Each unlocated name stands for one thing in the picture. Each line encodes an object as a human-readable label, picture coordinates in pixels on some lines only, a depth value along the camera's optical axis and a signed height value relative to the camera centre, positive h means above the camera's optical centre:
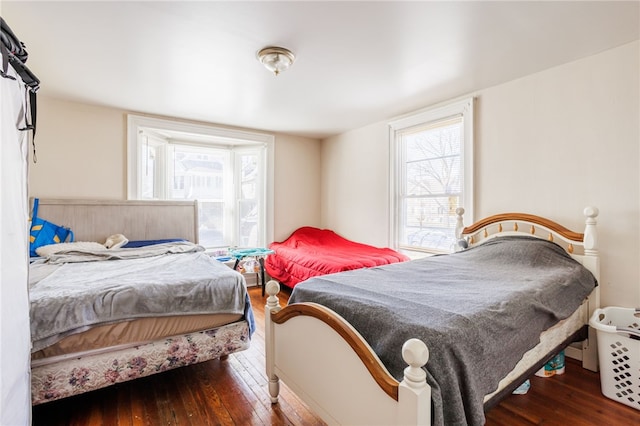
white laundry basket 1.73 -0.90
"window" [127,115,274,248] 4.07 +0.51
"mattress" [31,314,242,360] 1.57 -0.70
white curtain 1.03 -0.19
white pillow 2.64 -0.33
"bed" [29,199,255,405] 1.56 -0.61
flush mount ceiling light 2.11 +1.12
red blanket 3.11 -0.50
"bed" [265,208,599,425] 1.03 -0.52
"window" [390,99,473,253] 3.03 +0.41
